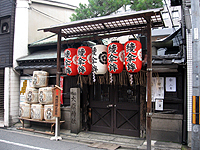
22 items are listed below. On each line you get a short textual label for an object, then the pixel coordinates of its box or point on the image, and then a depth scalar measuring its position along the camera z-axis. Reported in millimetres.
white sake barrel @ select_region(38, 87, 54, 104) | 11547
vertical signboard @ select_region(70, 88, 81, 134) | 11195
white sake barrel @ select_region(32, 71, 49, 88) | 12047
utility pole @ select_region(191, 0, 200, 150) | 6695
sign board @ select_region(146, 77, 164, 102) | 9789
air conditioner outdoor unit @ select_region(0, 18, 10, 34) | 15082
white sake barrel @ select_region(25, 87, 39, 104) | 12180
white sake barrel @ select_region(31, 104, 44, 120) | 11758
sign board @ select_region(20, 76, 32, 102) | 14024
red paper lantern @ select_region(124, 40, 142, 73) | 7984
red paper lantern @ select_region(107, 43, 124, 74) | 8648
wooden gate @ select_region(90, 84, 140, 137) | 10547
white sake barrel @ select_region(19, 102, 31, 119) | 12288
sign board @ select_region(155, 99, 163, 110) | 9719
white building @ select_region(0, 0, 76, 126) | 13953
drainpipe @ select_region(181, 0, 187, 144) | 9023
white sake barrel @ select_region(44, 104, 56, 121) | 11367
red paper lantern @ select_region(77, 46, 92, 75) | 9445
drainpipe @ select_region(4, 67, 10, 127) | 13805
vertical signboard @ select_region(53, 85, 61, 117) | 10336
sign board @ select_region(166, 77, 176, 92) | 9625
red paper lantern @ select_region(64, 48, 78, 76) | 10000
